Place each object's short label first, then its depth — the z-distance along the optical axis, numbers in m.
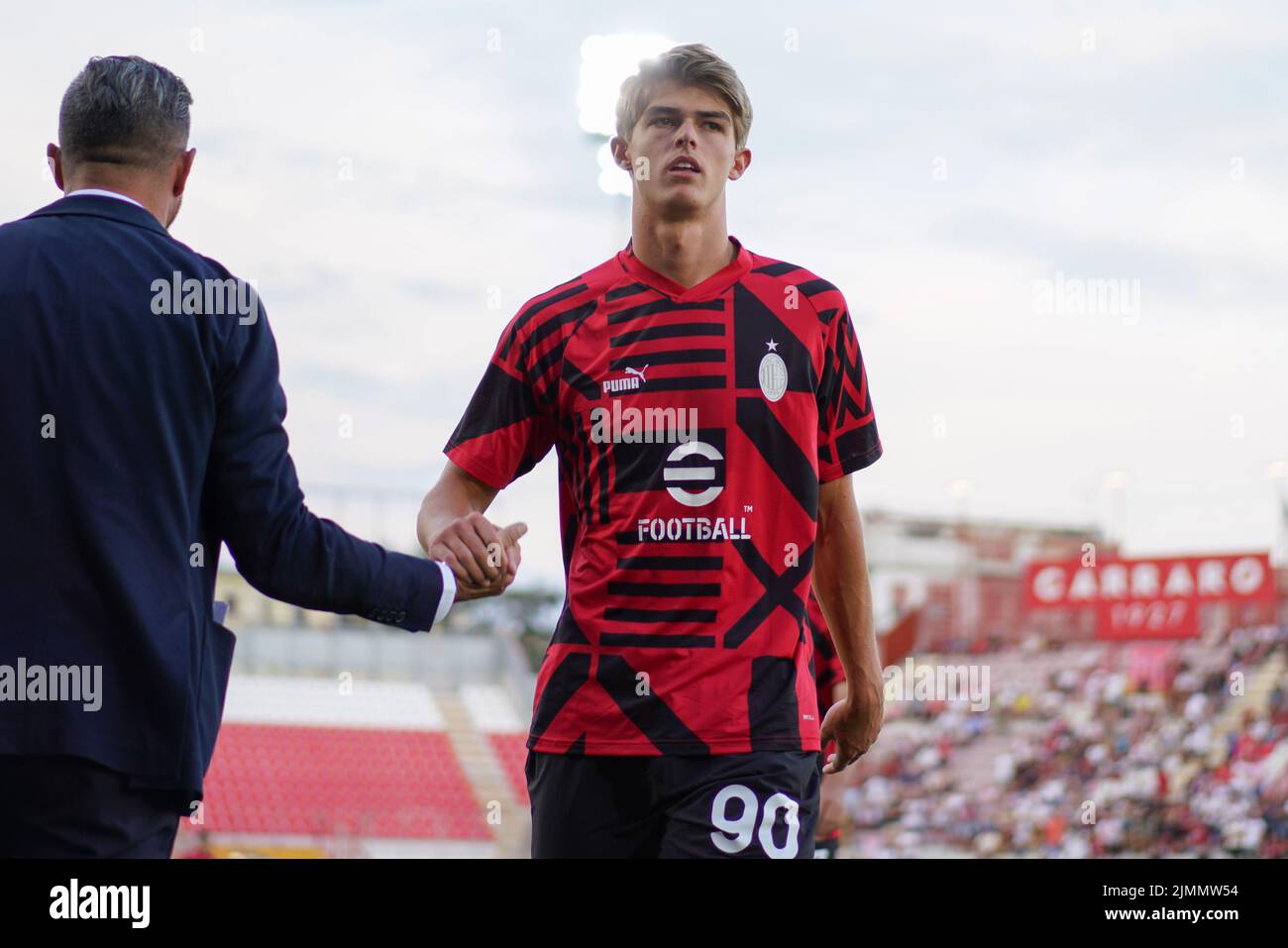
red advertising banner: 28.02
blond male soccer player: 3.28
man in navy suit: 2.47
